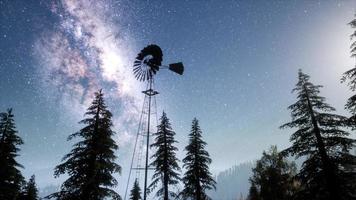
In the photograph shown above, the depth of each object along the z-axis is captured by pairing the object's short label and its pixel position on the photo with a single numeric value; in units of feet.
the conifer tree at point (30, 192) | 102.06
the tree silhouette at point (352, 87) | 40.16
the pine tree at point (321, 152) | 43.70
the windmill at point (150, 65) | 58.23
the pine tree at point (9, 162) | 63.68
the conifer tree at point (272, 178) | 74.33
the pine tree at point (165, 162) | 75.50
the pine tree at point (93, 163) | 50.90
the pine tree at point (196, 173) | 76.64
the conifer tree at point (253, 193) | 84.20
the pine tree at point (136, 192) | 121.70
